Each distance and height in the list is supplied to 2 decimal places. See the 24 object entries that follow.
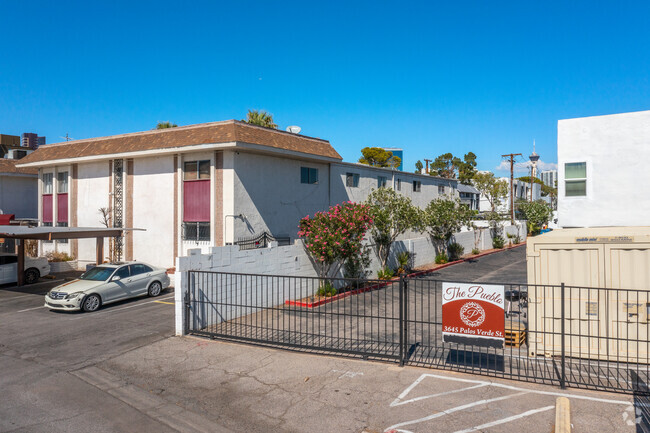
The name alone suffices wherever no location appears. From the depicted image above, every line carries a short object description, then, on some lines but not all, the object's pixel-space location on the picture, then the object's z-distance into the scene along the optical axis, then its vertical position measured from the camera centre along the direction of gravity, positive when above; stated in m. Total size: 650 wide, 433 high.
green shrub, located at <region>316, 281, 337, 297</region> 16.52 -2.62
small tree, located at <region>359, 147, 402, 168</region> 66.88 +8.87
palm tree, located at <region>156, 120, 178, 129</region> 33.19 +6.65
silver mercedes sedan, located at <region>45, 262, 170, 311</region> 14.65 -2.41
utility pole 51.33 +6.49
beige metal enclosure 8.77 -1.35
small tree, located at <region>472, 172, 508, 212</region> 55.16 +4.04
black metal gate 8.24 -2.78
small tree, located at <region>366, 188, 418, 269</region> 20.12 -0.20
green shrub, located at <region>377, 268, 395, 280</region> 20.86 -2.62
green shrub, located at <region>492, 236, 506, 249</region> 38.03 -2.13
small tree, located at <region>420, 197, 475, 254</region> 26.70 -0.19
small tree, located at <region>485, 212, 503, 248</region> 37.66 -1.00
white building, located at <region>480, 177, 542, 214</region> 76.76 +5.13
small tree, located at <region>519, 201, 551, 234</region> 44.34 +0.16
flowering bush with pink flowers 16.52 -0.62
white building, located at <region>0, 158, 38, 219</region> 31.56 +1.89
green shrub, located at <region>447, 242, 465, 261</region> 29.64 -2.22
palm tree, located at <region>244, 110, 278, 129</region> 32.66 +7.08
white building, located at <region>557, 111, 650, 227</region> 13.51 +1.53
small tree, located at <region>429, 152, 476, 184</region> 88.25 +10.05
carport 17.17 -0.68
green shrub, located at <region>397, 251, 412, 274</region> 23.41 -2.34
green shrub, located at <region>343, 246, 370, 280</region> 18.73 -2.00
